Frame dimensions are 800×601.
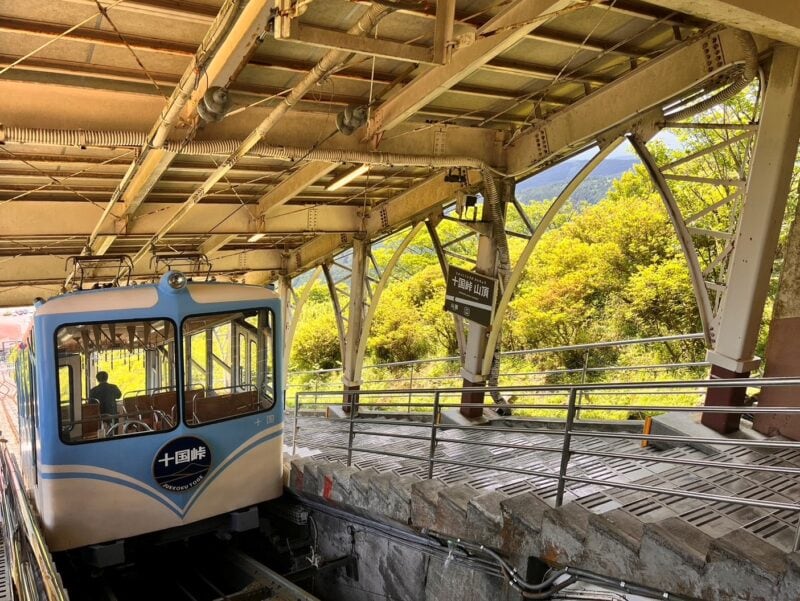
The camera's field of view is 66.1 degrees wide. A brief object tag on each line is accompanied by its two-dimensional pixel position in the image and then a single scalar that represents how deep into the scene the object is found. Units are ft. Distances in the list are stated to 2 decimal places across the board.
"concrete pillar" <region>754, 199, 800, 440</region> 16.03
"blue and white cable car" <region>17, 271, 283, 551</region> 16.58
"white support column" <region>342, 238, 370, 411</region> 37.22
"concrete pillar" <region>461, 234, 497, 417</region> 26.78
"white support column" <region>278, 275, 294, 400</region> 49.34
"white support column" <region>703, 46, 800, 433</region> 15.53
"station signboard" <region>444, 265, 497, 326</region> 26.25
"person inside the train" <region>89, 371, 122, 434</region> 17.11
